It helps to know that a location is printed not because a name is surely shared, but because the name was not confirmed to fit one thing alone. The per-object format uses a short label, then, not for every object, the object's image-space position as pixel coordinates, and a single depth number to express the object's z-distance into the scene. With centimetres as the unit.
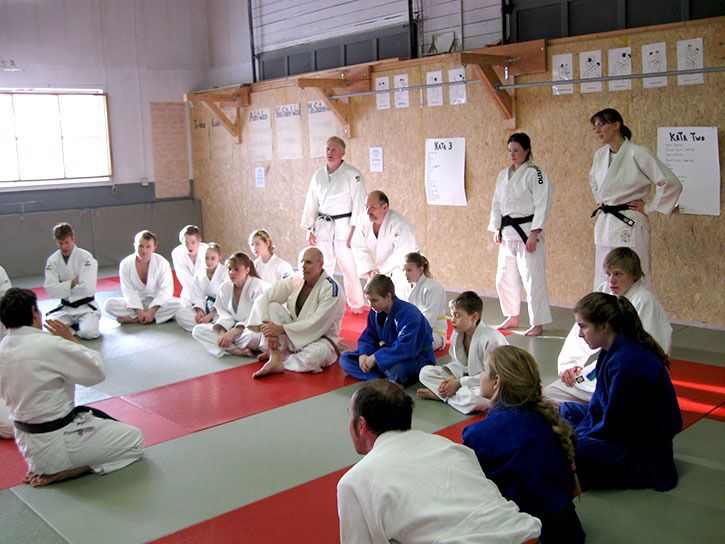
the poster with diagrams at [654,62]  651
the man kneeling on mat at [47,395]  387
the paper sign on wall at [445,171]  835
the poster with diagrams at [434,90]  840
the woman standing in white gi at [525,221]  653
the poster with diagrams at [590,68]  696
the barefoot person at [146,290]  777
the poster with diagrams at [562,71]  717
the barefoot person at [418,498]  217
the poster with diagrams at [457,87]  816
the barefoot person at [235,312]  638
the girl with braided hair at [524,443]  275
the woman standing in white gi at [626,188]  576
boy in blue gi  523
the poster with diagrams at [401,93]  880
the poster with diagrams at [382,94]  901
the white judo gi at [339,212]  786
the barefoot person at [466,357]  474
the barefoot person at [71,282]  733
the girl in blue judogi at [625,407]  343
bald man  588
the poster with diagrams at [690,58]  629
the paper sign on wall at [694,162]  631
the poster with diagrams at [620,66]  675
